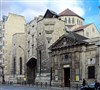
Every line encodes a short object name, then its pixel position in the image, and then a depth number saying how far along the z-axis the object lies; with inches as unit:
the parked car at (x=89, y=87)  596.2
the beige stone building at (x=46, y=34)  1185.0
